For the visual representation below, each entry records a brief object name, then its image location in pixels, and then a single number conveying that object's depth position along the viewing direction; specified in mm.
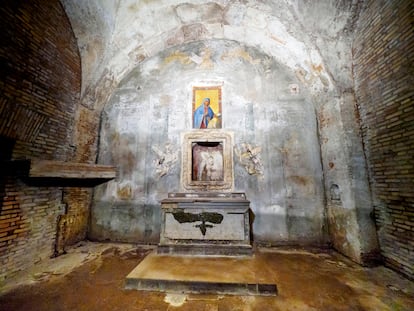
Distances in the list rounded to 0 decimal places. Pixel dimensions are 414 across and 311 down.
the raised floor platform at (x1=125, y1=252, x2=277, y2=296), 3047
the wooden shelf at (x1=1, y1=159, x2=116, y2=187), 3416
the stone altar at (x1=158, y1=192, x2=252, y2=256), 4285
